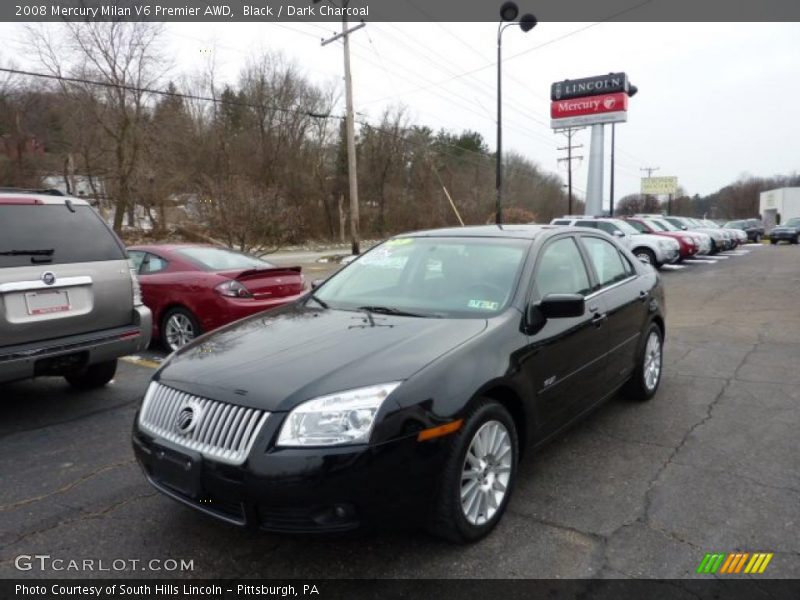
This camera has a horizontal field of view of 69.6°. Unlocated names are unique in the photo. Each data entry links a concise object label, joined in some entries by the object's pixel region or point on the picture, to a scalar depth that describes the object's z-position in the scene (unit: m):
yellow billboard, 81.62
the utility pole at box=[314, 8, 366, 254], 21.11
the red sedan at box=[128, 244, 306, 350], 6.44
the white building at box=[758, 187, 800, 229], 70.69
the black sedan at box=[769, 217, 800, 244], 32.87
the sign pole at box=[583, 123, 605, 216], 33.97
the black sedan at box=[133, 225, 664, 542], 2.36
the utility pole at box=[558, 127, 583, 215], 59.09
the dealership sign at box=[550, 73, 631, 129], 34.41
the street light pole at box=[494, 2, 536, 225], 20.08
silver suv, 4.09
